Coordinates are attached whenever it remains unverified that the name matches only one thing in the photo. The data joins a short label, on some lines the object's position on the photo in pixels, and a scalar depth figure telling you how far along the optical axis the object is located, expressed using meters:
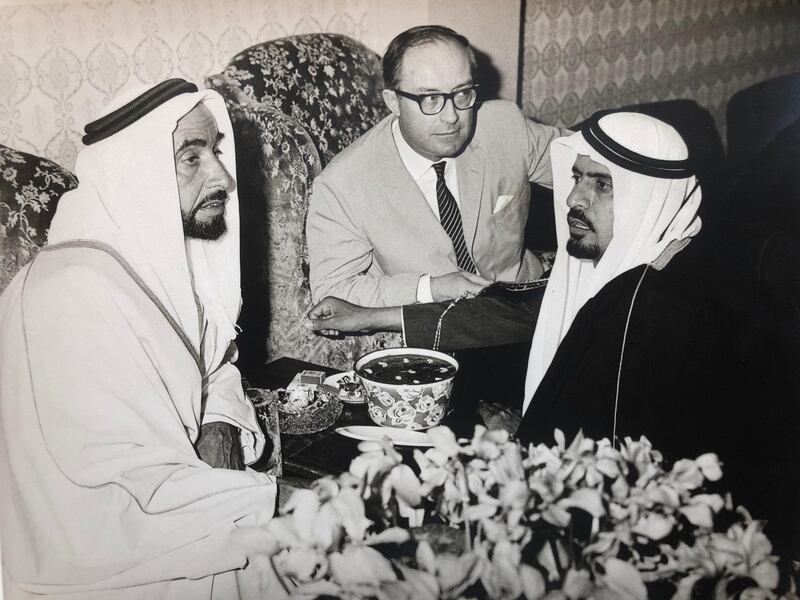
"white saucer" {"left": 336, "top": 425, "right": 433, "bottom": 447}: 1.07
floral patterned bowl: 1.06
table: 1.06
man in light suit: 1.24
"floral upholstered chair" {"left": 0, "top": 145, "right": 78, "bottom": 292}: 0.93
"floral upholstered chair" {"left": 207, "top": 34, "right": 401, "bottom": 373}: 1.22
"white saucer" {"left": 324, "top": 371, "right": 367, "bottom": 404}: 1.21
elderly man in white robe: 0.89
